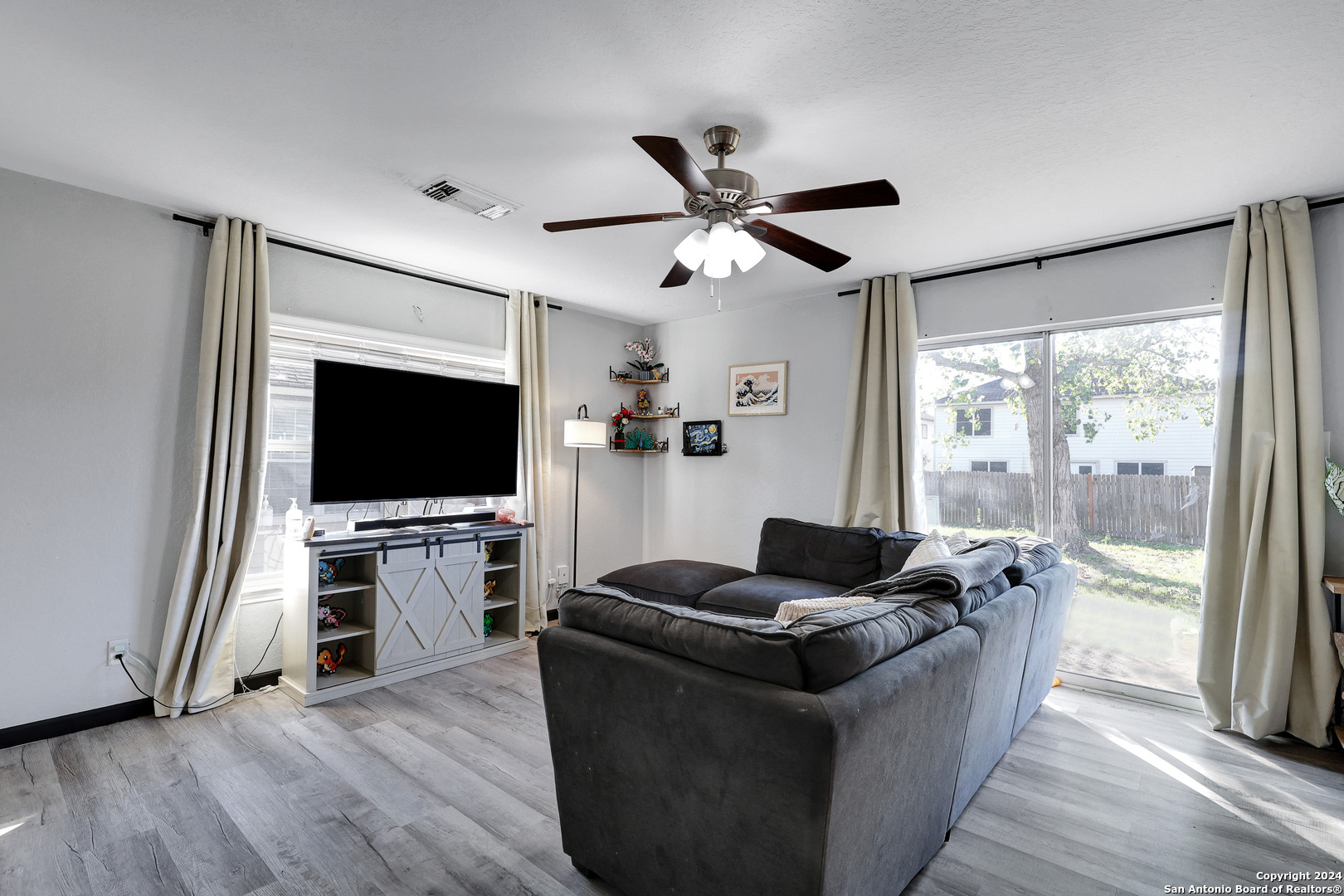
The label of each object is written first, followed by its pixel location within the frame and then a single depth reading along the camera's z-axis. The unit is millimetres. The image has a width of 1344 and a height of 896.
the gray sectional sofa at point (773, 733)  1353
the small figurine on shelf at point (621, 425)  5367
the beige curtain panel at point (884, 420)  4094
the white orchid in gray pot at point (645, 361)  5555
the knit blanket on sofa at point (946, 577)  1949
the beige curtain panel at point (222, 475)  3111
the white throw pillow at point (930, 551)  3166
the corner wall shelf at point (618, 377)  5449
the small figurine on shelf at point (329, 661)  3443
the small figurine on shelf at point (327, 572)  3449
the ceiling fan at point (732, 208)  2109
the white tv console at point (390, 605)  3299
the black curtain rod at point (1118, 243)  3170
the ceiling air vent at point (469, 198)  2855
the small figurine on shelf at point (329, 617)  3438
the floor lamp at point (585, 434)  4668
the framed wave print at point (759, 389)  4836
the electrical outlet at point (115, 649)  3012
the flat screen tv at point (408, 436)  3559
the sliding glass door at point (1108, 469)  3350
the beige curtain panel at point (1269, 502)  2863
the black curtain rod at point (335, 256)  3252
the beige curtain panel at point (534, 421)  4527
